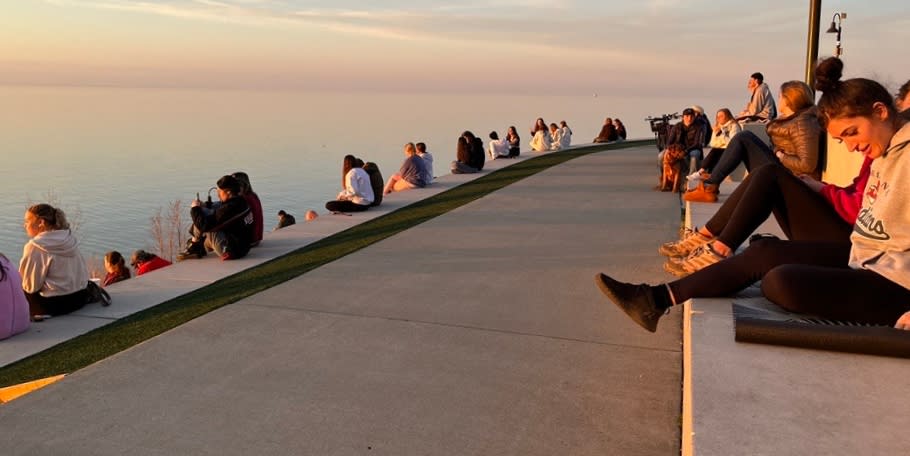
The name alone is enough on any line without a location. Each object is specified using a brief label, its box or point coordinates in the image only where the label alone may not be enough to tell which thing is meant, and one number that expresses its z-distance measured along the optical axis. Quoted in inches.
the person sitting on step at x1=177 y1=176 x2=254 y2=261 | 350.6
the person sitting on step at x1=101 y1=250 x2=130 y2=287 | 354.9
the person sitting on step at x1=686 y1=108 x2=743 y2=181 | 494.9
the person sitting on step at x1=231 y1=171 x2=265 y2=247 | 374.3
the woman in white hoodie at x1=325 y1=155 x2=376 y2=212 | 489.4
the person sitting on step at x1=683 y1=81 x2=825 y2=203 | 283.9
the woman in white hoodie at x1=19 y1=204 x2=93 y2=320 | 266.2
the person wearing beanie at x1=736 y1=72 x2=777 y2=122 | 536.1
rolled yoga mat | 125.9
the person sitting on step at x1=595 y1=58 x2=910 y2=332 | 133.3
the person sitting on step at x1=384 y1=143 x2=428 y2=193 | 629.3
